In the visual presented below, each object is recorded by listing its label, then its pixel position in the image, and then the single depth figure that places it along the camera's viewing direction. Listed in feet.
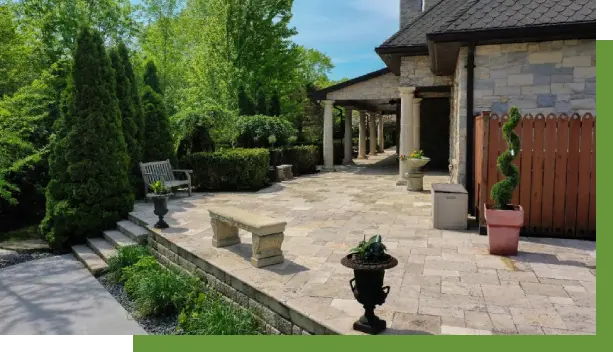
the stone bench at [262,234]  16.08
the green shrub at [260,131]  50.39
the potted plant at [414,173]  35.35
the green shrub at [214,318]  13.24
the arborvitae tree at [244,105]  64.28
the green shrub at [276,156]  47.63
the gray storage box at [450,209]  22.04
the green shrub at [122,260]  20.43
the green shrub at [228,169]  38.01
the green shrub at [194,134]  41.27
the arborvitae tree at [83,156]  26.08
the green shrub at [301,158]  51.06
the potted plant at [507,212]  17.07
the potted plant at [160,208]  22.84
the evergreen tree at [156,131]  36.52
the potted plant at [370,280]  10.62
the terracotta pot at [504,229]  17.11
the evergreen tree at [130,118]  33.37
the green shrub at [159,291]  16.44
